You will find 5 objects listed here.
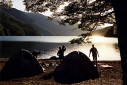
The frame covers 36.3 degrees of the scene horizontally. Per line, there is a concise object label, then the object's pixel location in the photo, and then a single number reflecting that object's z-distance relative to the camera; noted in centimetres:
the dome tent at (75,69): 1461
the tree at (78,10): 1006
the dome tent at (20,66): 1584
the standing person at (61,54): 2148
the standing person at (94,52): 2013
